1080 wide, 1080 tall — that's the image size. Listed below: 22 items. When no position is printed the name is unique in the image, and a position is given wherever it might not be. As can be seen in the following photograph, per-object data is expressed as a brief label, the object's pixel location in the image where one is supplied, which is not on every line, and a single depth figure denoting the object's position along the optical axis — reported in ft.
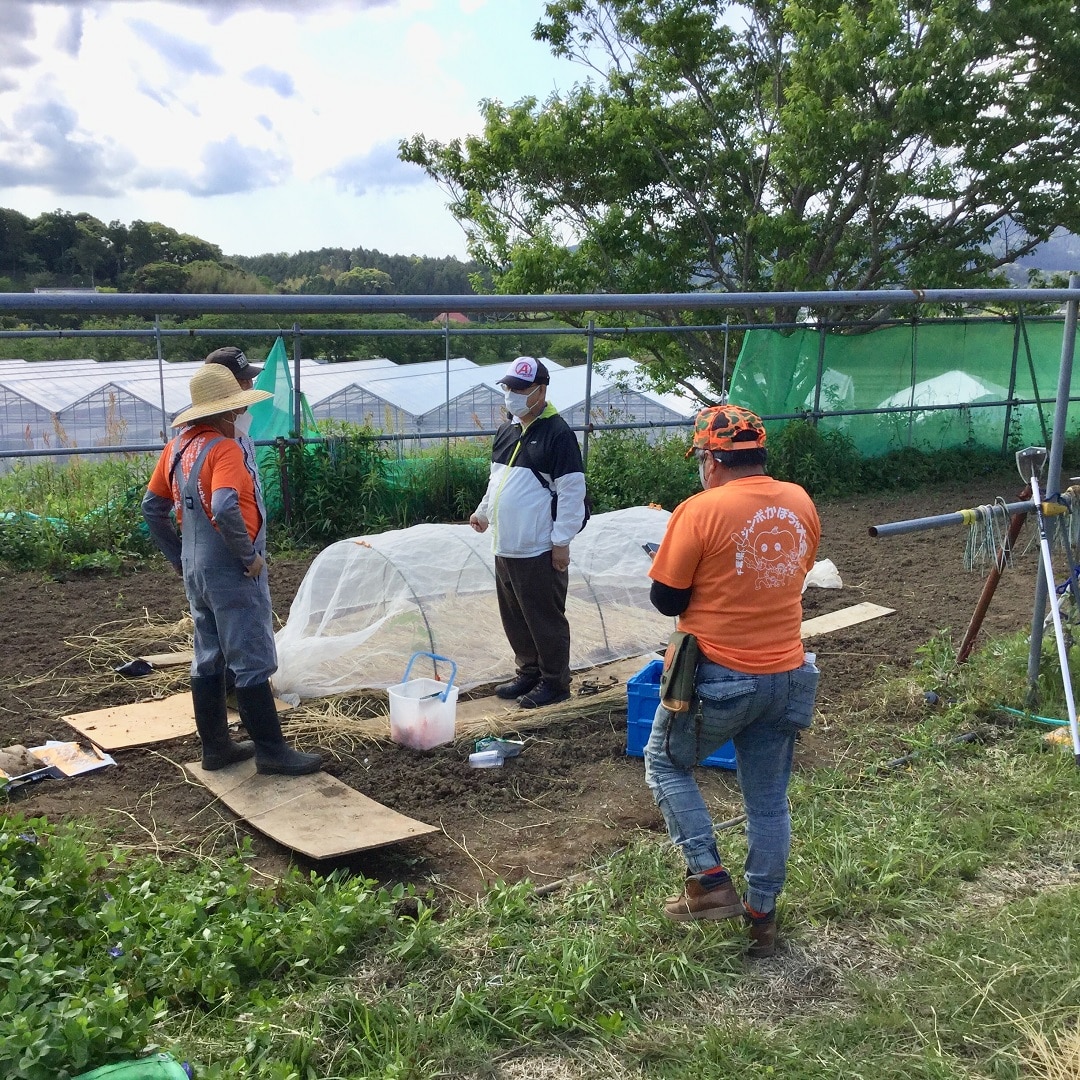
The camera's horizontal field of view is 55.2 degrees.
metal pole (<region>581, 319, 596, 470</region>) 31.55
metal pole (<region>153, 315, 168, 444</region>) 29.12
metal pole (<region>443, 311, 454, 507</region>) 33.58
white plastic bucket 16.94
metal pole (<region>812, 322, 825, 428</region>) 39.50
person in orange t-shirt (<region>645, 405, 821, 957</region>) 10.82
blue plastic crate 16.16
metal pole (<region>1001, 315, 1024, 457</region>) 44.42
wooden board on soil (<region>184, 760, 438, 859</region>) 13.23
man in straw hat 14.47
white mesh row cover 19.16
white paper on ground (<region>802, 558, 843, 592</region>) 26.99
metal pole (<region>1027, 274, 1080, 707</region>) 17.49
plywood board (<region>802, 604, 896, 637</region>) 23.57
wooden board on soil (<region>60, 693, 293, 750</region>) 17.04
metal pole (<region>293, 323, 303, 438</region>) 29.11
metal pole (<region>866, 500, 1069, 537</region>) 14.20
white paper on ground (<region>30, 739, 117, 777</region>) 15.87
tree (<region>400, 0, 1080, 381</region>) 41.04
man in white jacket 17.94
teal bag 7.99
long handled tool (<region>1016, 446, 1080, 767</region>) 15.75
